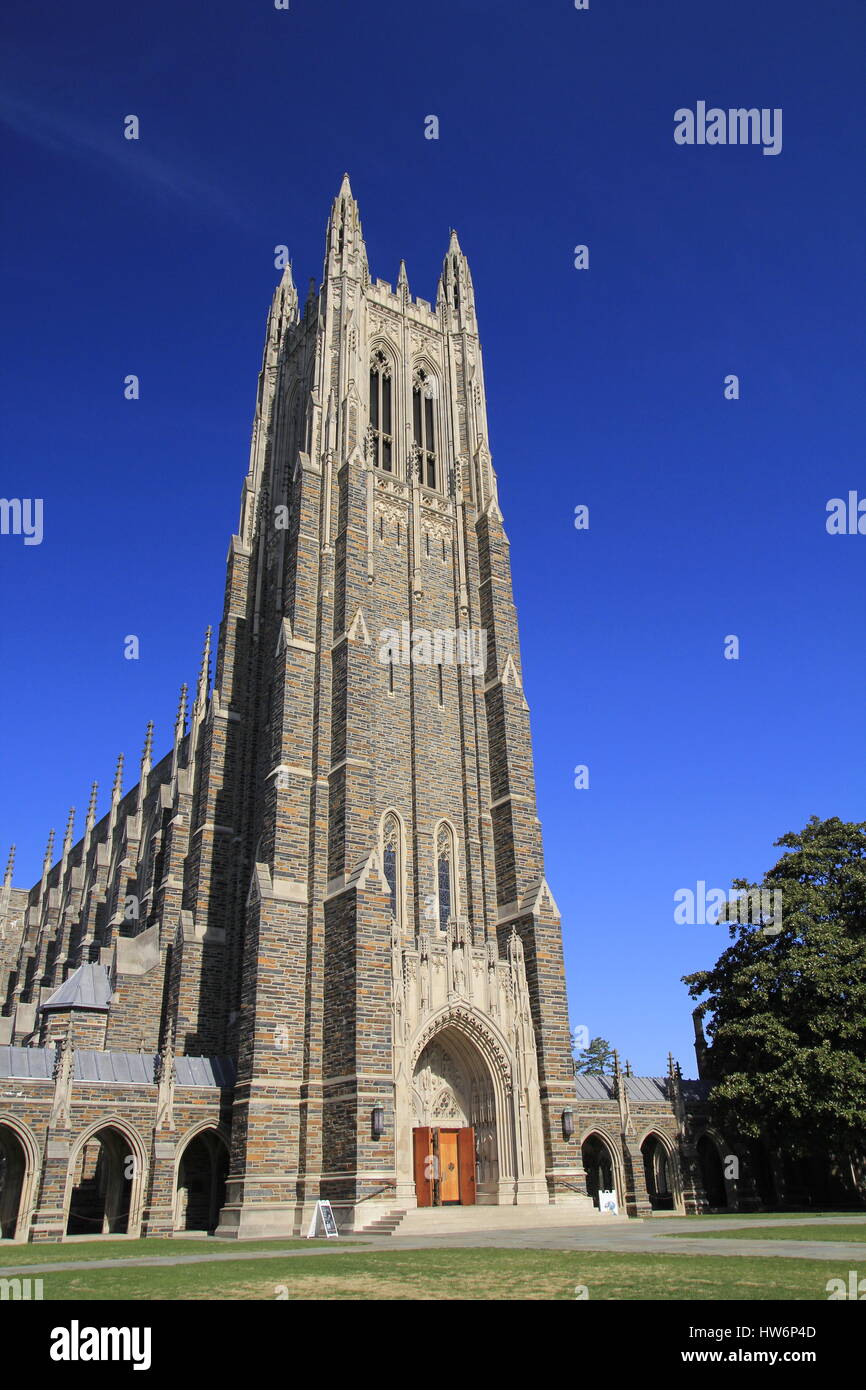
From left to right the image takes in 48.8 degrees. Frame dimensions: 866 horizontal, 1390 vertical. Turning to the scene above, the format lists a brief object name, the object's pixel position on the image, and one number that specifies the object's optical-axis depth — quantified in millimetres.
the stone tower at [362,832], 24656
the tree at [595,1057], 77750
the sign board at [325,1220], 21828
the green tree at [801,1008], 28969
